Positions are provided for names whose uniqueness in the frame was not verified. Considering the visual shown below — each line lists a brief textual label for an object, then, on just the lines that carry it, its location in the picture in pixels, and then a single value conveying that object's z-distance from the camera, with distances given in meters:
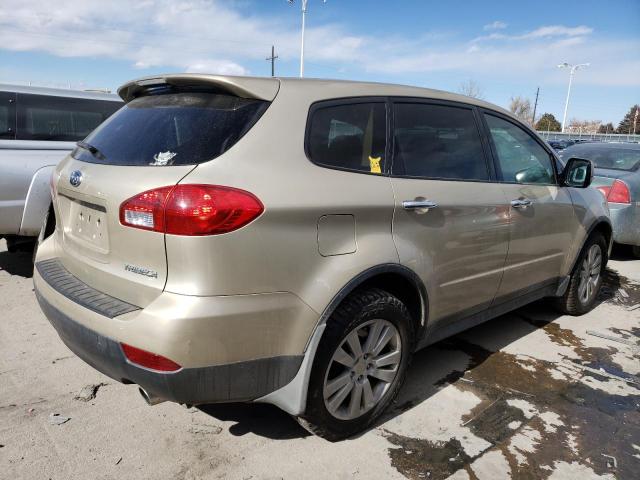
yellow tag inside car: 2.55
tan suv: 1.96
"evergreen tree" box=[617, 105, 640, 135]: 77.38
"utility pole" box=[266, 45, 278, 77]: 41.72
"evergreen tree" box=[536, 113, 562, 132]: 71.11
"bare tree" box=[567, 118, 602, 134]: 77.65
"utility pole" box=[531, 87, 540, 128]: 70.62
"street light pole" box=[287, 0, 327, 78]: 27.77
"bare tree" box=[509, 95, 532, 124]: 67.25
